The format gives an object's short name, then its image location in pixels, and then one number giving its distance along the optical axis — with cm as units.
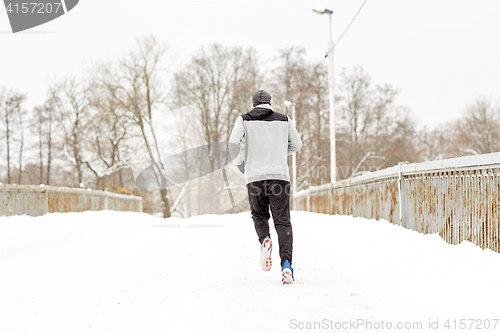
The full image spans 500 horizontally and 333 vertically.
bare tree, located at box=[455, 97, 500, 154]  4512
